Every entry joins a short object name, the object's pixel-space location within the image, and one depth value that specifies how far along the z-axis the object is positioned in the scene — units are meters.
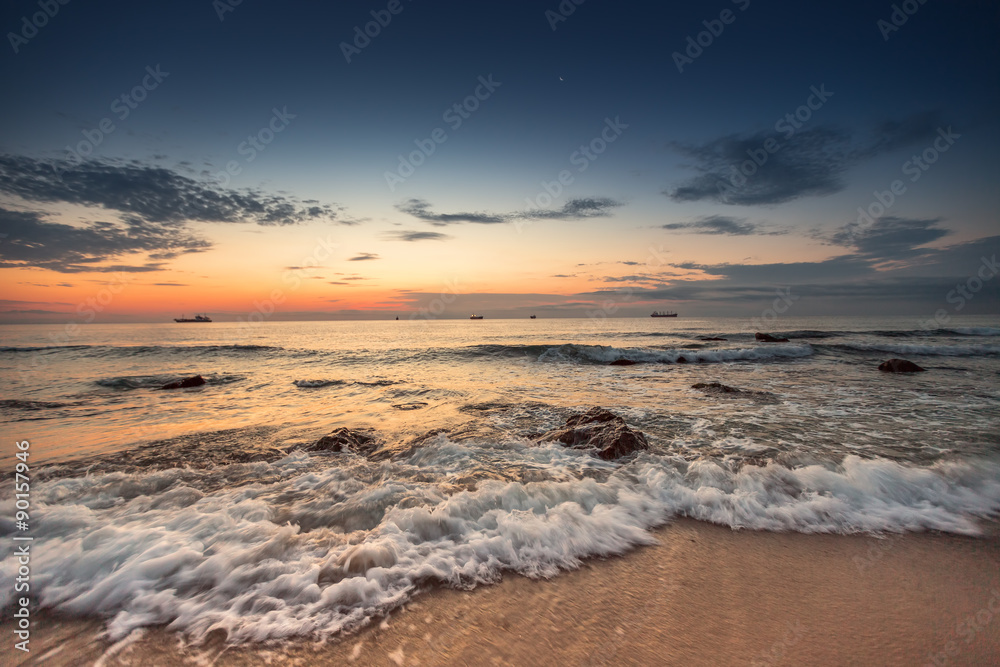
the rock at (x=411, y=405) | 10.82
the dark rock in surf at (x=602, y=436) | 6.55
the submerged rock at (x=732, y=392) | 11.19
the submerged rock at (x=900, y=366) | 16.27
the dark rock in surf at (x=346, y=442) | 7.07
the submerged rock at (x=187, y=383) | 14.54
